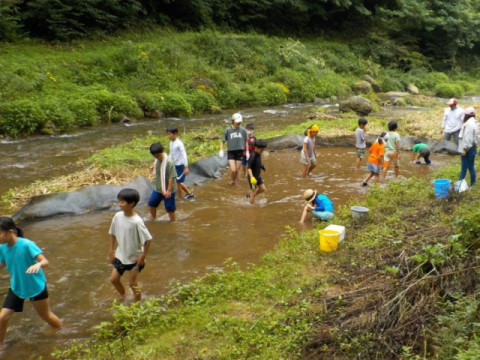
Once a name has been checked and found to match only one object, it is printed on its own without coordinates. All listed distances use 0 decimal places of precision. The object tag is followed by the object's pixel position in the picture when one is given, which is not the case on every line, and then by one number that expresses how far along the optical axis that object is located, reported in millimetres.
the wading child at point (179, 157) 9164
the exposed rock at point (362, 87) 30000
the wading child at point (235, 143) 10500
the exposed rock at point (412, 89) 32322
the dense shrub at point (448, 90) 32594
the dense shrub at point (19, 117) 14969
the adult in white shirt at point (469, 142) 8602
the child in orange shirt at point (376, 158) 10219
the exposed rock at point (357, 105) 20688
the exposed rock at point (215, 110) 22188
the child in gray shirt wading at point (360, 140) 11288
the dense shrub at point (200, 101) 21703
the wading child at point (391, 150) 10753
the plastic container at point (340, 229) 6762
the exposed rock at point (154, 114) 20016
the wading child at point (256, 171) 8891
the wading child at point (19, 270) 4703
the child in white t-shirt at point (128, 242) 5348
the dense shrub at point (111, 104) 18250
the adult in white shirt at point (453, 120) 12312
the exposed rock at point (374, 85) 31578
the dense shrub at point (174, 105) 20438
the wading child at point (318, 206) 8031
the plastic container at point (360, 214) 7520
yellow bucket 6566
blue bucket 8094
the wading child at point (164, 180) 7575
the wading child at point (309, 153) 10625
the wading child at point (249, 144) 10486
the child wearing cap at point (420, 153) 12328
